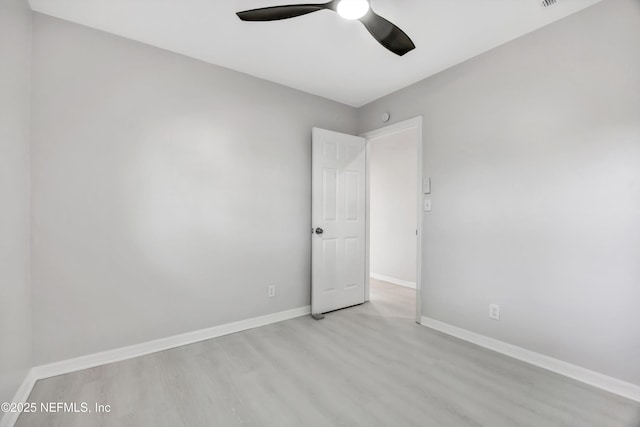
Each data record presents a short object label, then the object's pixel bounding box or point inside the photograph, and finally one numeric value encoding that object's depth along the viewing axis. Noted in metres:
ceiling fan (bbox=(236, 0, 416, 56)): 1.51
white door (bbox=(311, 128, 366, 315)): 3.23
